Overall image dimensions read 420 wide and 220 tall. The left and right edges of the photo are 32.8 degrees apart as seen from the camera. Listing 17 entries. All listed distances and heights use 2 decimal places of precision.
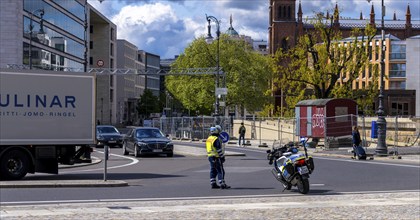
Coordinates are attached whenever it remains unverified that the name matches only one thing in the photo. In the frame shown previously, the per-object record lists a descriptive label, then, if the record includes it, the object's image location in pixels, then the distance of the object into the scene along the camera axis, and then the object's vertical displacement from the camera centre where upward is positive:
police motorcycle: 16.91 -1.22
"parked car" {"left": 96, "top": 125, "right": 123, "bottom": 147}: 44.72 -1.38
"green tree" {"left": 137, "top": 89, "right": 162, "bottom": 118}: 154.50 +2.09
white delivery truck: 20.11 -0.21
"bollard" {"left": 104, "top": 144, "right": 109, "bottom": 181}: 18.35 -1.11
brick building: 136.75 +17.80
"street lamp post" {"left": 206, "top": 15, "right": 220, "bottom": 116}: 56.36 +7.38
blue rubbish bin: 39.06 -0.78
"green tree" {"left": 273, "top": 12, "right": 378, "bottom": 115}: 59.09 +4.36
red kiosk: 44.16 -0.21
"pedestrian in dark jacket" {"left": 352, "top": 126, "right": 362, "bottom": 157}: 34.09 -1.11
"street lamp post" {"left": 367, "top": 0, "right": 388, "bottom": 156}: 35.62 -0.94
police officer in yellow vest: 18.09 -1.06
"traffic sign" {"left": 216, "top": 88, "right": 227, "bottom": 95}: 52.42 +1.73
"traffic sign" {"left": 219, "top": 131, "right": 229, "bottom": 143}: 27.06 -0.83
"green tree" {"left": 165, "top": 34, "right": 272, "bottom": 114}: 90.00 +4.81
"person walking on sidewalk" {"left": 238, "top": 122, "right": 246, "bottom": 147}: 52.62 -1.36
